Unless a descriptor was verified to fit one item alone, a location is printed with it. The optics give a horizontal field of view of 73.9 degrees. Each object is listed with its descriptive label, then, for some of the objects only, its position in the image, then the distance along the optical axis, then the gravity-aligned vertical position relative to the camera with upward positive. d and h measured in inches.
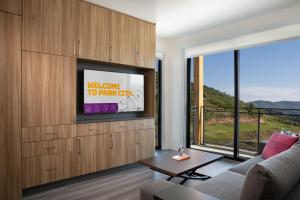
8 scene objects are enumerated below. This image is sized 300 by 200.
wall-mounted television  127.8 +5.6
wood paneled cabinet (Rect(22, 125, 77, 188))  99.9 -28.9
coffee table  92.5 -32.2
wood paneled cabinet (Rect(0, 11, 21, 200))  92.7 -3.0
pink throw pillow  98.5 -22.3
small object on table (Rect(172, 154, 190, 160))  108.9 -31.5
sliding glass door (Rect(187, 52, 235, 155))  196.1 -3.3
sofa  43.1 -19.0
